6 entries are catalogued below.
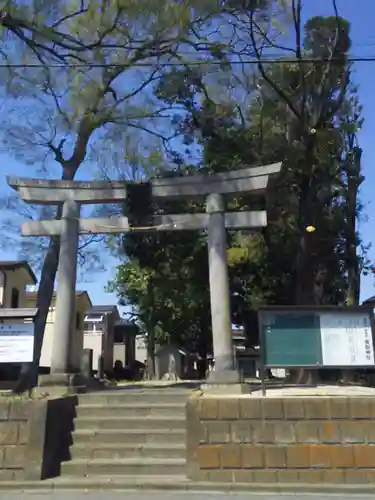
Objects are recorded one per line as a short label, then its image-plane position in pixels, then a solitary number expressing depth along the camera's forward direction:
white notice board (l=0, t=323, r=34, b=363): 9.01
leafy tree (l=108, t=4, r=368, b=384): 14.63
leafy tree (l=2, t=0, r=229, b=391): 13.23
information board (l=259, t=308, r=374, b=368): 8.07
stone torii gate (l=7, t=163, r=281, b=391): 10.12
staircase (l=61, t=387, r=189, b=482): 7.64
